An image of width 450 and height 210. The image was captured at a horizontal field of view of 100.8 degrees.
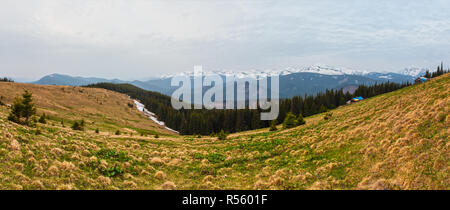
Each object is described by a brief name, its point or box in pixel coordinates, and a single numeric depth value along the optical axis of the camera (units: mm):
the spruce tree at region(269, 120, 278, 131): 46306
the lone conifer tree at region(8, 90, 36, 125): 20625
